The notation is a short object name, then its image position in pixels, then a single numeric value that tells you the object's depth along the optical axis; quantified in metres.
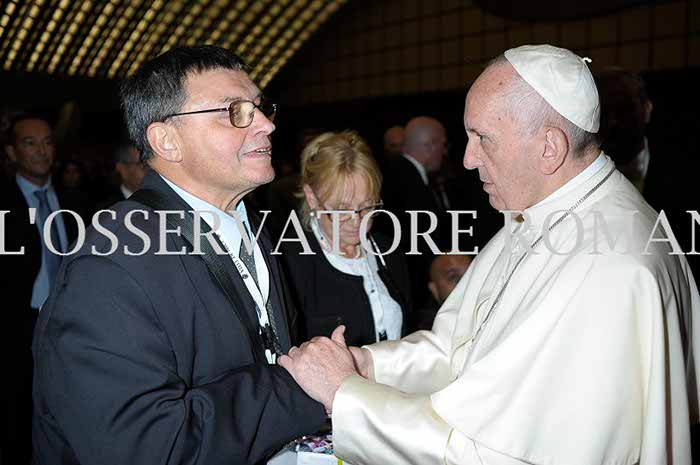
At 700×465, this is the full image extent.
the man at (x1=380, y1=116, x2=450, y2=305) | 5.49
